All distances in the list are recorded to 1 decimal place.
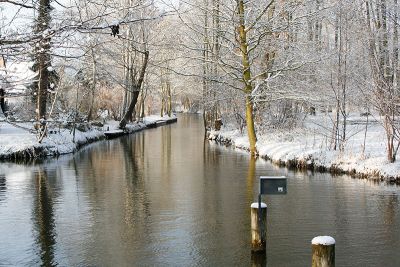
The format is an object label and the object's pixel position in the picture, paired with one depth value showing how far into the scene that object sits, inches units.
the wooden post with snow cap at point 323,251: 254.4
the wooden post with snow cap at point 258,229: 323.9
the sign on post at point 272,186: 314.5
